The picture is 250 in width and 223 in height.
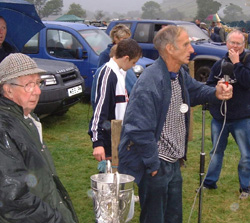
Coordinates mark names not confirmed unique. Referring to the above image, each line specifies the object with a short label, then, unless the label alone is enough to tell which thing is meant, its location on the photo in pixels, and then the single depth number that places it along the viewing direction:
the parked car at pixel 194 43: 11.91
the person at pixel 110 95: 3.90
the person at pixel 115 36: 5.13
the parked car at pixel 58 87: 7.62
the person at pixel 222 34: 18.18
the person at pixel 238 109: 4.70
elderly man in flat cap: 2.04
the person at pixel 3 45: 4.25
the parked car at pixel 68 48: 10.11
